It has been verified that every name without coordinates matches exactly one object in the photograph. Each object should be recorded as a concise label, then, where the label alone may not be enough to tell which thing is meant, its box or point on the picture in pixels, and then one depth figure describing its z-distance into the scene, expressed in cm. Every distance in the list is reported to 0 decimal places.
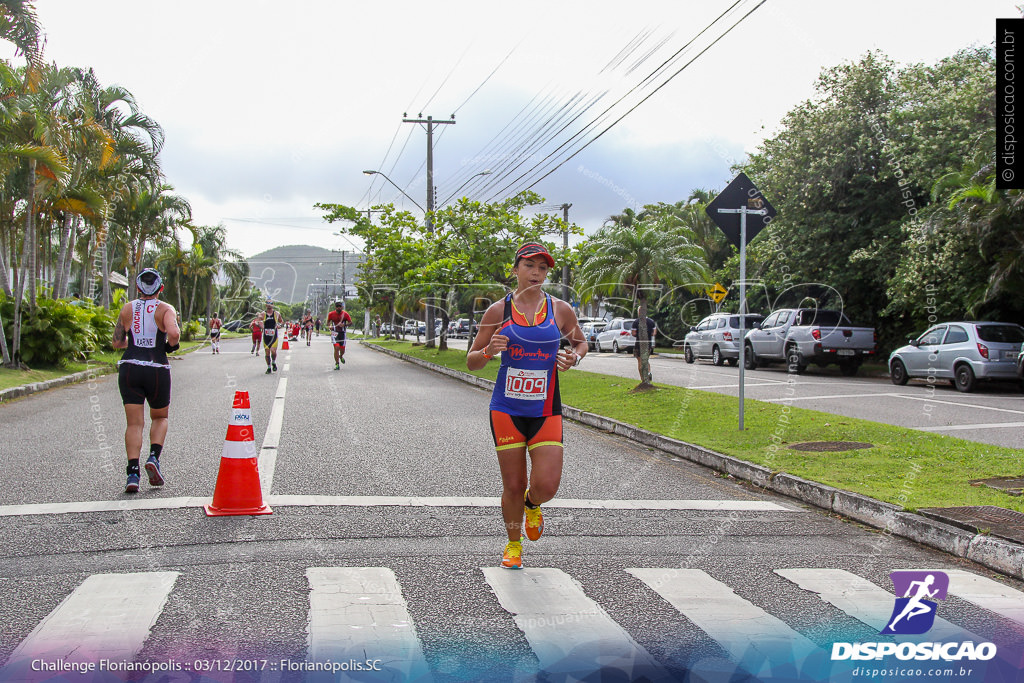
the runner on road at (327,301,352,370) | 2197
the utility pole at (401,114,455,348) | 3369
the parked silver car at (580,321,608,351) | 4021
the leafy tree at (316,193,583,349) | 2428
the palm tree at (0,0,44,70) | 1425
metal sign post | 970
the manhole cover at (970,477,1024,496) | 678
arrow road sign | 1004
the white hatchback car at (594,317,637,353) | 3592
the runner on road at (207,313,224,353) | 3375
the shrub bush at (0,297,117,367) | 1834
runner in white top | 679
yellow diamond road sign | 3057
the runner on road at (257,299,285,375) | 2062
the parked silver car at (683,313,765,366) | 2677
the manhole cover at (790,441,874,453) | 899
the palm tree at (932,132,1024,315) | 1748
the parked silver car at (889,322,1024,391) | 1683
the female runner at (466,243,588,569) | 468
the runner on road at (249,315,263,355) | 2705
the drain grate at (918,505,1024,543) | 544
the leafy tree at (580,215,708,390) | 1500
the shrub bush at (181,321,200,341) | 4436
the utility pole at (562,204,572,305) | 3561
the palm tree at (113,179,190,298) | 2980
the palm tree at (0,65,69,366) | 1530
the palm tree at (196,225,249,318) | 5603
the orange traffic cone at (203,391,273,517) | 598
